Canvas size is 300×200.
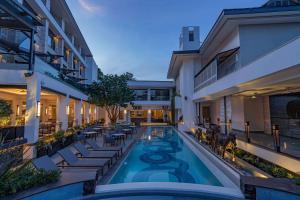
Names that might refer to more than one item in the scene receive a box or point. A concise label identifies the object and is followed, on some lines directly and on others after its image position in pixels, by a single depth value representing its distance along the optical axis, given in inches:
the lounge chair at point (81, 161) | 187.8
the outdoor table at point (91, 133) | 400.9
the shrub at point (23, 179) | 115.5
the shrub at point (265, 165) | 172.8
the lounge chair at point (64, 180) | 119.1
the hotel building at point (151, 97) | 944.0
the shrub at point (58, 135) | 307.3
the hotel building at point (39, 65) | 262.0
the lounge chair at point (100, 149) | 262.6
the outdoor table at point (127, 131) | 467.4
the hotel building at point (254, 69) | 200.1
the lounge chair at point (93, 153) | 224.9
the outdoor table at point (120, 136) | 375.3
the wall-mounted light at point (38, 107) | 266.2
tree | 508.8
